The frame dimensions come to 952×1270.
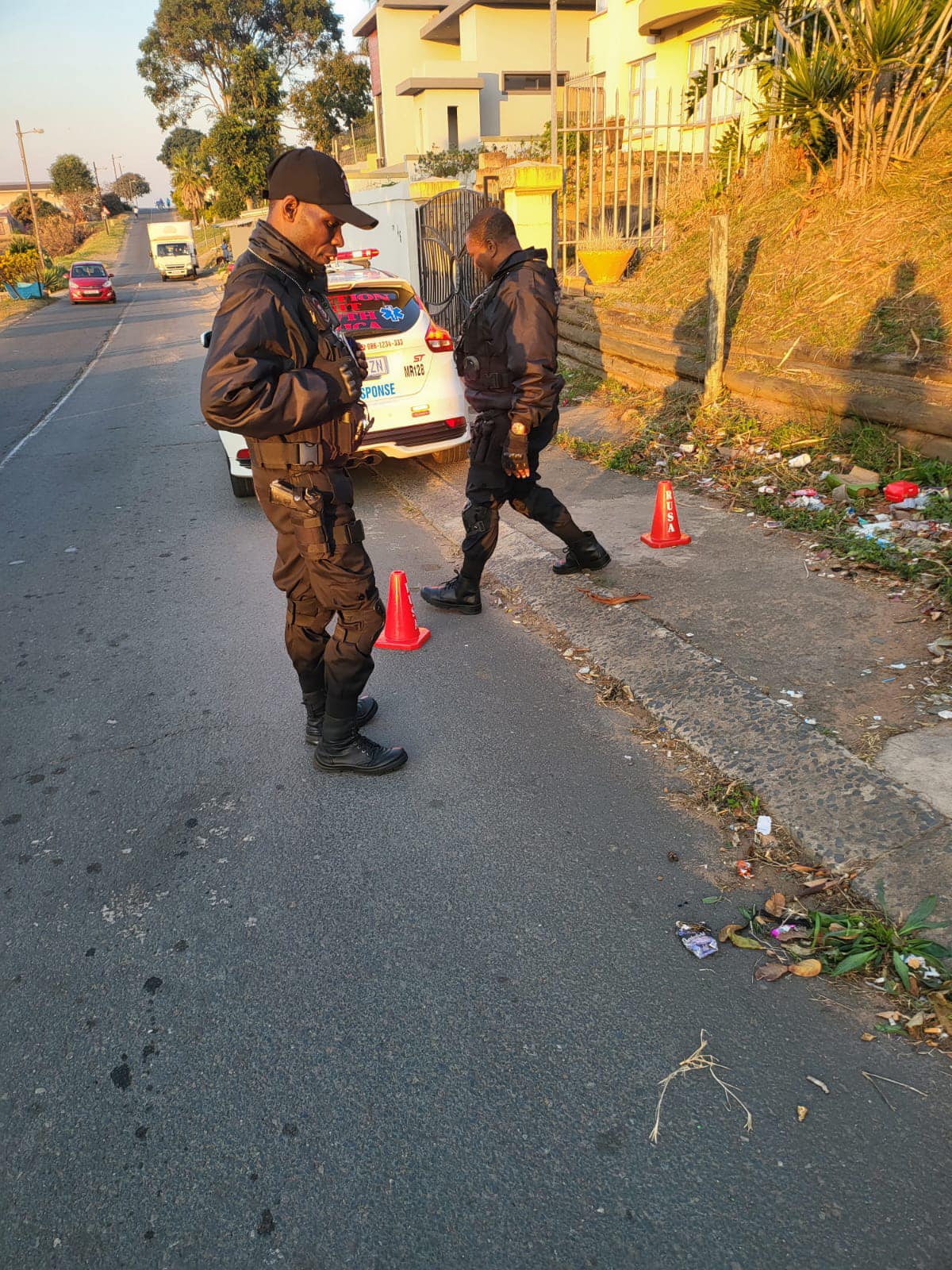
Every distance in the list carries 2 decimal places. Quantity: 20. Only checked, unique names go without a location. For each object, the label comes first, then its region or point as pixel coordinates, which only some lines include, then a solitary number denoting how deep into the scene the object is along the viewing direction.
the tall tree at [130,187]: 135.62
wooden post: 6.84
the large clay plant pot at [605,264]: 10.48
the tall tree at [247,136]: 44.56
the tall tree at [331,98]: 45.00
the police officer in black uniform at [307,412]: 2.76
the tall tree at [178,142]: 84.75
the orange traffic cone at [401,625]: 4.46
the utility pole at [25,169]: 49.97
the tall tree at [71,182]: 93.75
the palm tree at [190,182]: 63.59
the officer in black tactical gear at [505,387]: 4.25
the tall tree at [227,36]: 51.44
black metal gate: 13.41
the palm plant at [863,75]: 6.80
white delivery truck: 43.09
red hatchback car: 32.75
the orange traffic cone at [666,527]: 5.30
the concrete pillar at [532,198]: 10.07
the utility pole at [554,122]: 10.95
